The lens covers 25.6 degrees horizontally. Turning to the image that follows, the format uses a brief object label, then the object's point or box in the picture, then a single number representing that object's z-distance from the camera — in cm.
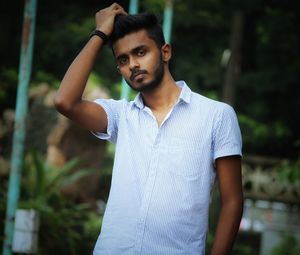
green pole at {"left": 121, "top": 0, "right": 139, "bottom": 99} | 881
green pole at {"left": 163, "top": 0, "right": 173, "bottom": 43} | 948
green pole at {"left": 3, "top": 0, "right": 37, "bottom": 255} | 511
